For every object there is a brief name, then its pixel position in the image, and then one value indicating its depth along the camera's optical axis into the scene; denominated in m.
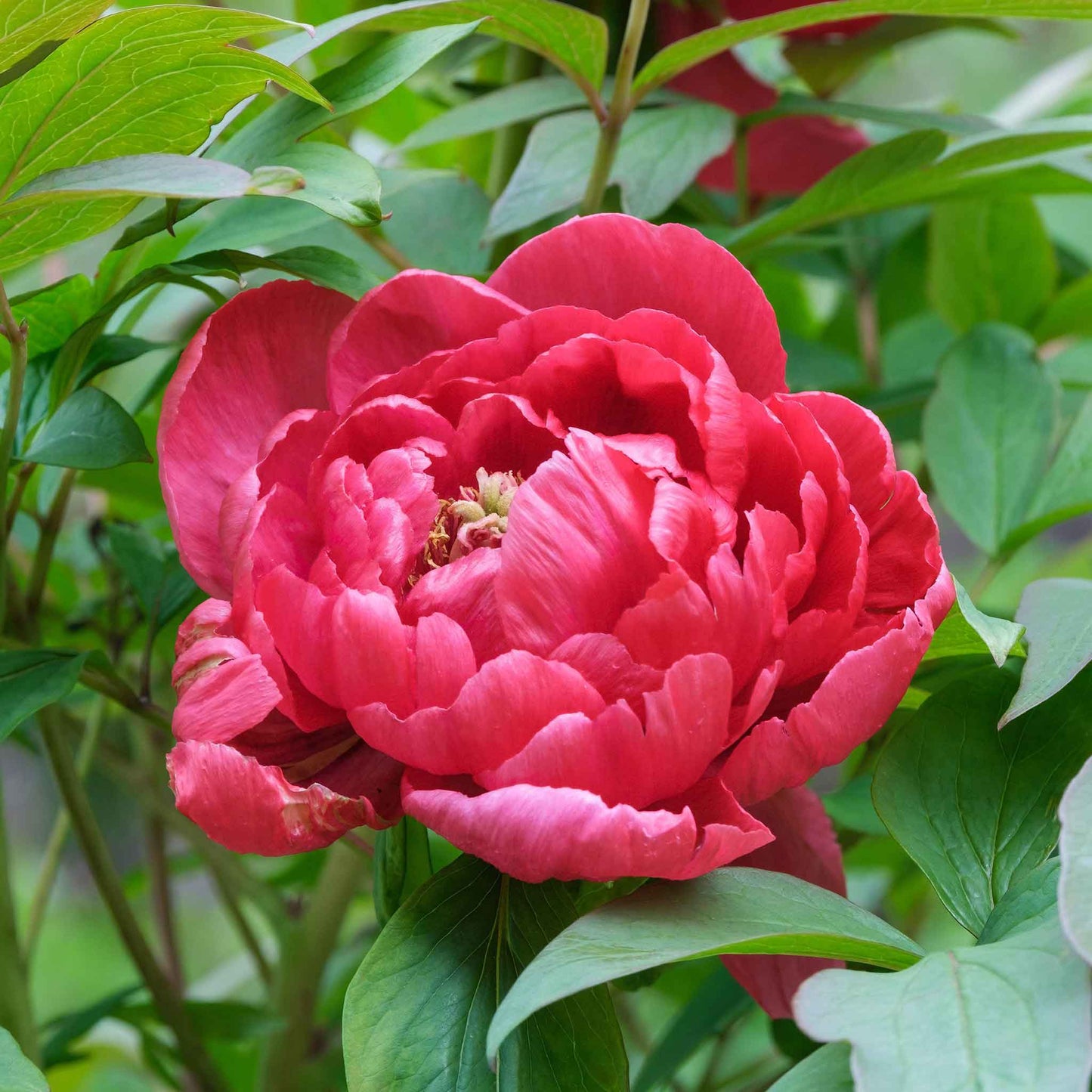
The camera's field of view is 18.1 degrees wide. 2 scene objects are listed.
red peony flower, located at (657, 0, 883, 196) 0.78
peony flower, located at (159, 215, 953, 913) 0.61
